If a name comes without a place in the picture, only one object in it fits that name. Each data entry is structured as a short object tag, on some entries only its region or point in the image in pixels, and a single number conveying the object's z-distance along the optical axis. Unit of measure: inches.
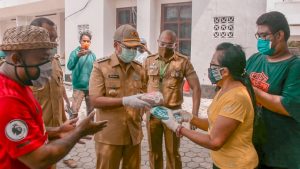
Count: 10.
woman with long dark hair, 77.3
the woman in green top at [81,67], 219.1
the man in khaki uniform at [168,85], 146.5
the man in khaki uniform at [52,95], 124.6
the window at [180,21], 367.9
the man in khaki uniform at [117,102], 109.4
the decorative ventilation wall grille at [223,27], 316.8
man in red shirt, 56.5
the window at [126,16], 400.3
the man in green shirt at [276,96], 87.7
